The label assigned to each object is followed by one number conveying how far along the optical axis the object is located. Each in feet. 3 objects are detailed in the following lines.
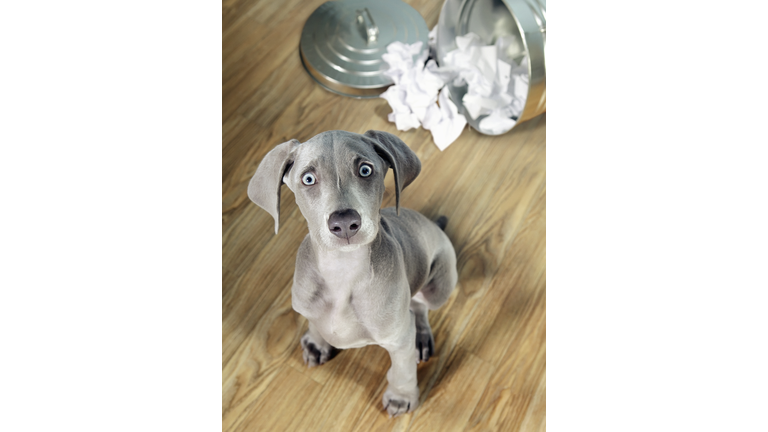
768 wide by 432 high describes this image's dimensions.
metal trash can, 7.52
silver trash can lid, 8.48
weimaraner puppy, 3.96
